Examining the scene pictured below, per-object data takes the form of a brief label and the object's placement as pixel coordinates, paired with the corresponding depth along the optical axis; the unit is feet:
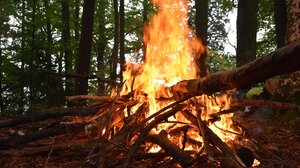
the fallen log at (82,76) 16.76
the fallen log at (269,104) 15.49
